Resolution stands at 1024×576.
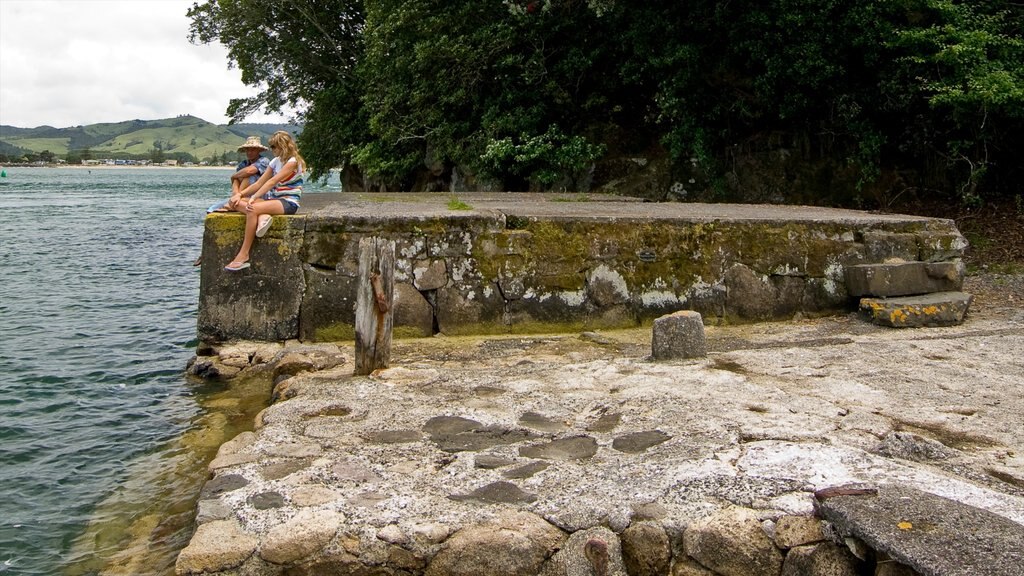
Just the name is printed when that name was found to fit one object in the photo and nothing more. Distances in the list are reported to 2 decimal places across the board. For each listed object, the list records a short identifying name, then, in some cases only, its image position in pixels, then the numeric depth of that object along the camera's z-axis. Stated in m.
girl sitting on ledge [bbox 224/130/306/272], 6.60
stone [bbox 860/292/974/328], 6.64
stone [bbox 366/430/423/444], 4.11
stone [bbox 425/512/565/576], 3.10
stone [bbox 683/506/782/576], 3.05
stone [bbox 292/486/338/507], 3.39
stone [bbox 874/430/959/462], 3.61
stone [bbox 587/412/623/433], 4.20
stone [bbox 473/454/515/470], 3.76
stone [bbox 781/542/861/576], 2.98
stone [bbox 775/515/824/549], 3.05
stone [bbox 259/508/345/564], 3.09
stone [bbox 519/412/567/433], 4.25
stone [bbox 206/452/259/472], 3.81
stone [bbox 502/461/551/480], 3.64
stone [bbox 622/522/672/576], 3.11
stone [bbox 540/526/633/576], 3.11
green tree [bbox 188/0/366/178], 20.83
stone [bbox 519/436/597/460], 3.86
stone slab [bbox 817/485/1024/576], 2.57
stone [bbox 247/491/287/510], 3.37
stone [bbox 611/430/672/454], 3.89
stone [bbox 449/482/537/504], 3.40
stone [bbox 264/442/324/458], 3.93
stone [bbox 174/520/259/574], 3.02
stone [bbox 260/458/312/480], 3.69
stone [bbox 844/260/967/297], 6.99
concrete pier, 6.68
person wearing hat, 7.34
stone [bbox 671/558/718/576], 3.10
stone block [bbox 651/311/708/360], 5.52
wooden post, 5.30
